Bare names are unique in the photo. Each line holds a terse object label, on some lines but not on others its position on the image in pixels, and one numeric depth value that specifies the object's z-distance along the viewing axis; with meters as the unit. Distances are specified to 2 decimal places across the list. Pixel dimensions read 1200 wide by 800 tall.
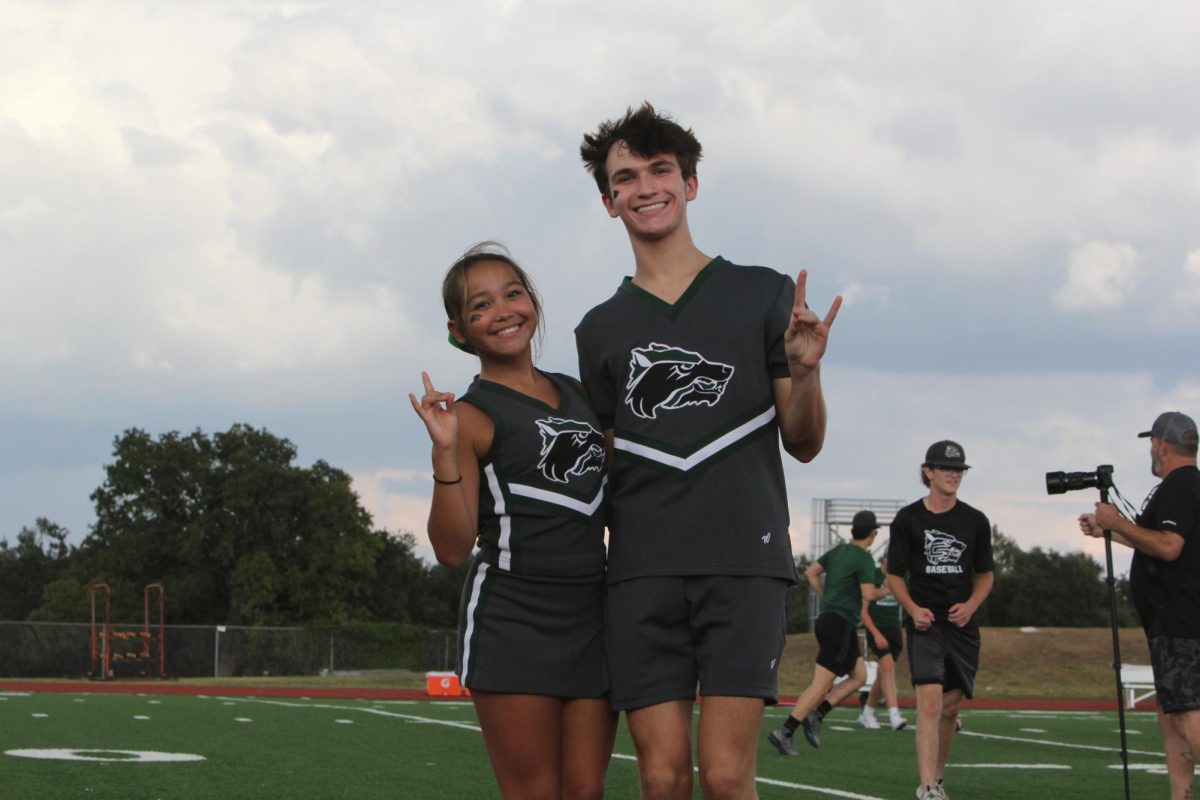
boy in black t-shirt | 8.38
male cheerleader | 3.82
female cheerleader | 3.93
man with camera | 7.21
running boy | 12.42
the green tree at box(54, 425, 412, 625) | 64.25
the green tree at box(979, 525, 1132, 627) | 87.88
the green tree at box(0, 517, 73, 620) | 88.81
